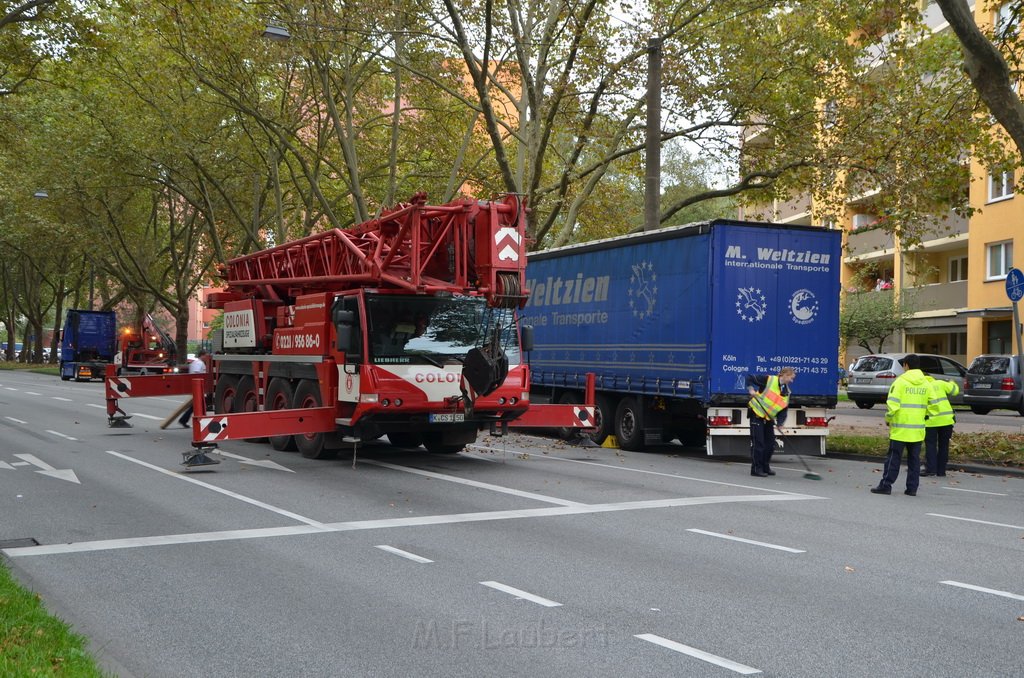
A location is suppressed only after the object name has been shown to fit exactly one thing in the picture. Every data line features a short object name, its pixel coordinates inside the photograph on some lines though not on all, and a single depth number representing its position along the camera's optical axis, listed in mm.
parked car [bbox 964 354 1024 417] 27202
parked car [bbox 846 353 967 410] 28859
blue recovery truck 49531
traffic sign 17156
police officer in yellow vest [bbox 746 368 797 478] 13992
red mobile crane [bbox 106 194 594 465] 13227
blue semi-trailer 15539
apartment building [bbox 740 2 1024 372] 36938
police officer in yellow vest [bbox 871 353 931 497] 12078
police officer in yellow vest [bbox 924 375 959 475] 13584
